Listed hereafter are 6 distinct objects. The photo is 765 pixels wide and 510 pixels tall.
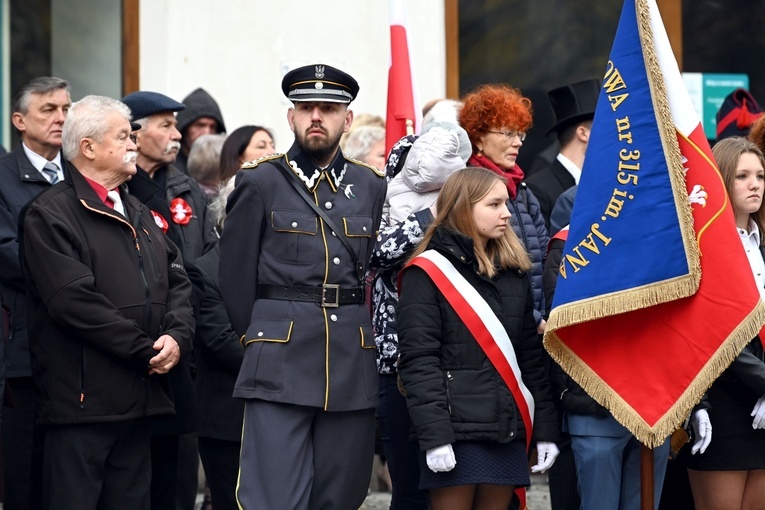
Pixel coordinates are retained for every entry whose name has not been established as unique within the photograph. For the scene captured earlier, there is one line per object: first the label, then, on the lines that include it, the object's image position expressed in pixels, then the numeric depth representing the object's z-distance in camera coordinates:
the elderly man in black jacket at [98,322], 12.14
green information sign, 21.75
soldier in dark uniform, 11.99
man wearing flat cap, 14.24
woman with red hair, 13.98
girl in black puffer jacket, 12.20
